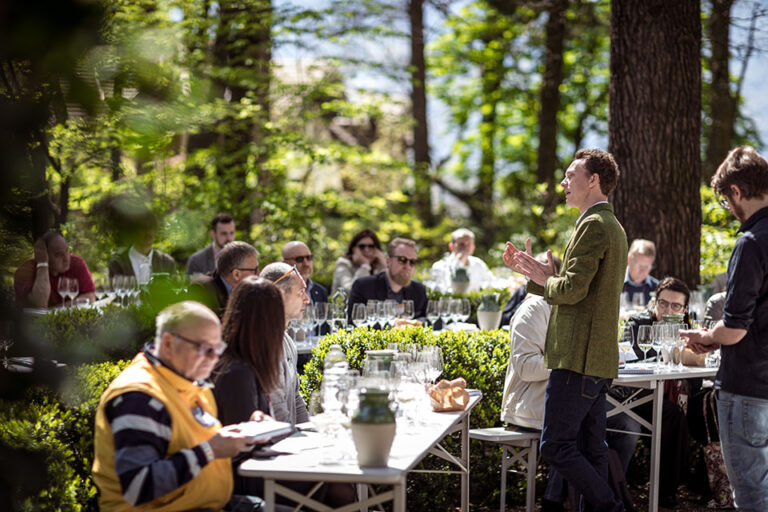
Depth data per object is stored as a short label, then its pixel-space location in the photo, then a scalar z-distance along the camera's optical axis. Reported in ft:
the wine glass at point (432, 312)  24.40
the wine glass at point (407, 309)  23.35
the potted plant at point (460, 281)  29.53
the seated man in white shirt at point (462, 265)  32.89
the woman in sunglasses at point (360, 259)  31.55
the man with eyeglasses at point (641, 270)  26.63
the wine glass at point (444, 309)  24.25
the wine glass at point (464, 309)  24.47
